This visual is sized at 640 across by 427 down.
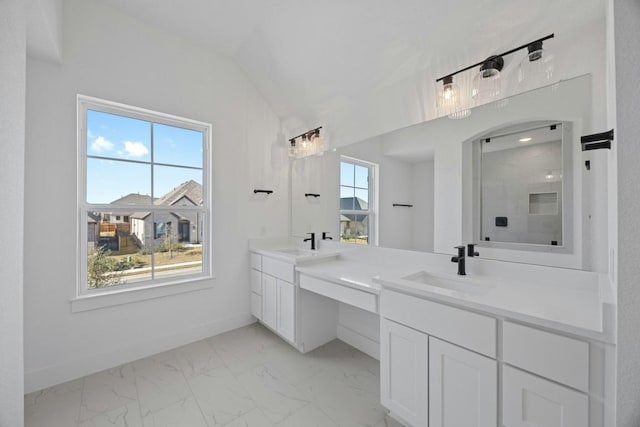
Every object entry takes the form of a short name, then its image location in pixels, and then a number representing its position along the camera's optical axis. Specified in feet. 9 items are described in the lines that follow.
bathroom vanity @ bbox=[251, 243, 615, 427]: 3.10
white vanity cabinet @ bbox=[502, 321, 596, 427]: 3.08
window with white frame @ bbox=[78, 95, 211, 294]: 7.26
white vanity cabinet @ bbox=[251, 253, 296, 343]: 7.84
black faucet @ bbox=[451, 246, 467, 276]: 5.51
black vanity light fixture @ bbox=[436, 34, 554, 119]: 4.79
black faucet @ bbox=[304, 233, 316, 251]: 9.62
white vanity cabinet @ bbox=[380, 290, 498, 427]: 3.79
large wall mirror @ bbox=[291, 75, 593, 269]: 4.64
